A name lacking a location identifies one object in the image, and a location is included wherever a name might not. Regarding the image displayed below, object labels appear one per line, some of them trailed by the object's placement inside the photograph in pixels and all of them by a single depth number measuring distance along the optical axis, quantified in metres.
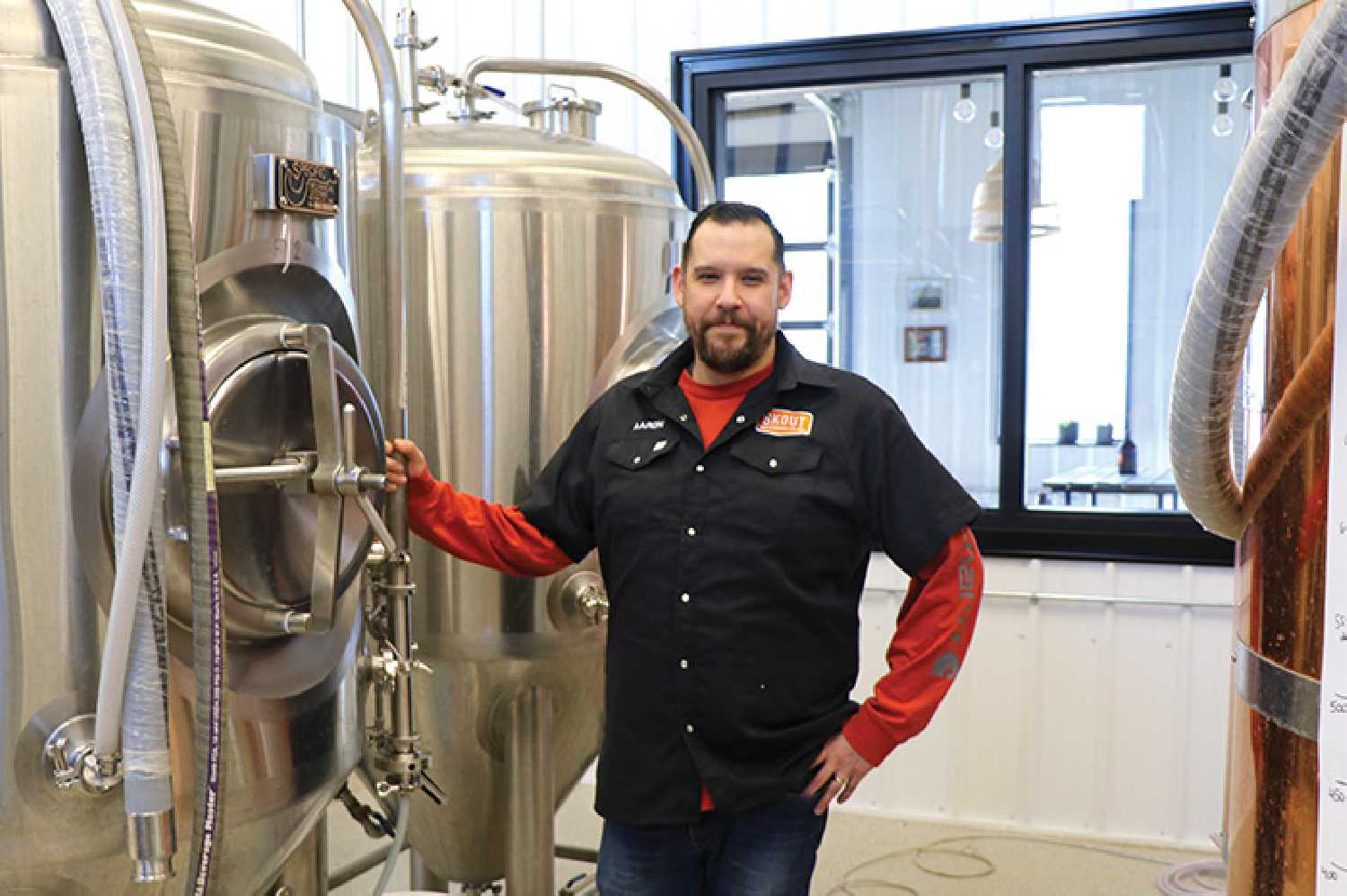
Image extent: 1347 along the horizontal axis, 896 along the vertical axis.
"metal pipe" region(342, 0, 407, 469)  1.73
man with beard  1.85
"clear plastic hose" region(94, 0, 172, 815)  1.14
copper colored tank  1.12
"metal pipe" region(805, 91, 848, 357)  4.18
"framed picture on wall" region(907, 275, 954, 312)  4.13
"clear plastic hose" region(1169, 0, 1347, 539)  0.95
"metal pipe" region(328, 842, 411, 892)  2.81
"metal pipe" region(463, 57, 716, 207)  2.59
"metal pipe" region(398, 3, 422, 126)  2.30
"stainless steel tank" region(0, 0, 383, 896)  1.21
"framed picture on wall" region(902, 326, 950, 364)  4.14
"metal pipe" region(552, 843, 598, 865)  3.11
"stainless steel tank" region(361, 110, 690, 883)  2.21
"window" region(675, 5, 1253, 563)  3.75
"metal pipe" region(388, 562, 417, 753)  1.77
